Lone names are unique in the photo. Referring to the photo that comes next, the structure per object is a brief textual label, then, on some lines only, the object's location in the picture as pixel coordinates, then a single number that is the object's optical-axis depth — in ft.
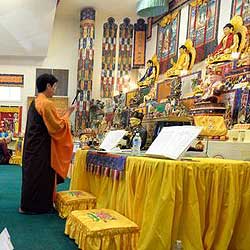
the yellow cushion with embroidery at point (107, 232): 6.14
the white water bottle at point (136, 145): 7.96
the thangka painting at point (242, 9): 17.10
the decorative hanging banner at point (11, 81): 32.45
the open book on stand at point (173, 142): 6.00
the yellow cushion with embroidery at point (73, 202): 9.07
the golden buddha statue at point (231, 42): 15.67
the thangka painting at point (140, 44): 31.42
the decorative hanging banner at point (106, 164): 7.18
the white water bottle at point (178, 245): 5.08
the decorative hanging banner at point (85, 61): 30.50
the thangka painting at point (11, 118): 32.40
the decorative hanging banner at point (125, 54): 32.17
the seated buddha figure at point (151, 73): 26.11
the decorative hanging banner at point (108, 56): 32.19
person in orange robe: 9.75
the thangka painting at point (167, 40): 25.49
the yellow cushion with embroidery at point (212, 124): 9.69
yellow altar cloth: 5.45
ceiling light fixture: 23.09
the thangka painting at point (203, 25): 20.83
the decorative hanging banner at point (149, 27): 30.06
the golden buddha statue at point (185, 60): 22.26
